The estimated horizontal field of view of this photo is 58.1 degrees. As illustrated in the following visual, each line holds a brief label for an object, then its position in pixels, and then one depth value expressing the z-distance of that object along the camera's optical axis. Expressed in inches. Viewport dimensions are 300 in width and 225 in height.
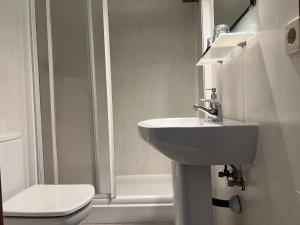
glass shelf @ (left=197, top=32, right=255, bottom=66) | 40.6
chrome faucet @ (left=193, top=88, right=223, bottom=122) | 50.1
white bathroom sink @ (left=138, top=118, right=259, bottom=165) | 36.9
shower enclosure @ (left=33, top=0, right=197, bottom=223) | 78.0
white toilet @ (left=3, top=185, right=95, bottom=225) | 48.4
